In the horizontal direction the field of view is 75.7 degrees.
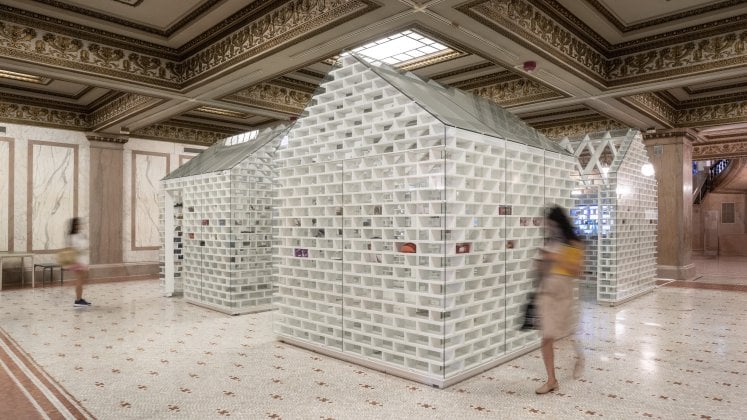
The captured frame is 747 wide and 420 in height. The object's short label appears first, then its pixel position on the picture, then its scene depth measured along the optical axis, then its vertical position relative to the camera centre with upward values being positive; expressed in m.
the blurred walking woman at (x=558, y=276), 3.80 -0.50
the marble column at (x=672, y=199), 10.88 +0.32
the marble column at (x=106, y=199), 11.75 +0.32
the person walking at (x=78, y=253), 7.80 -0.68
